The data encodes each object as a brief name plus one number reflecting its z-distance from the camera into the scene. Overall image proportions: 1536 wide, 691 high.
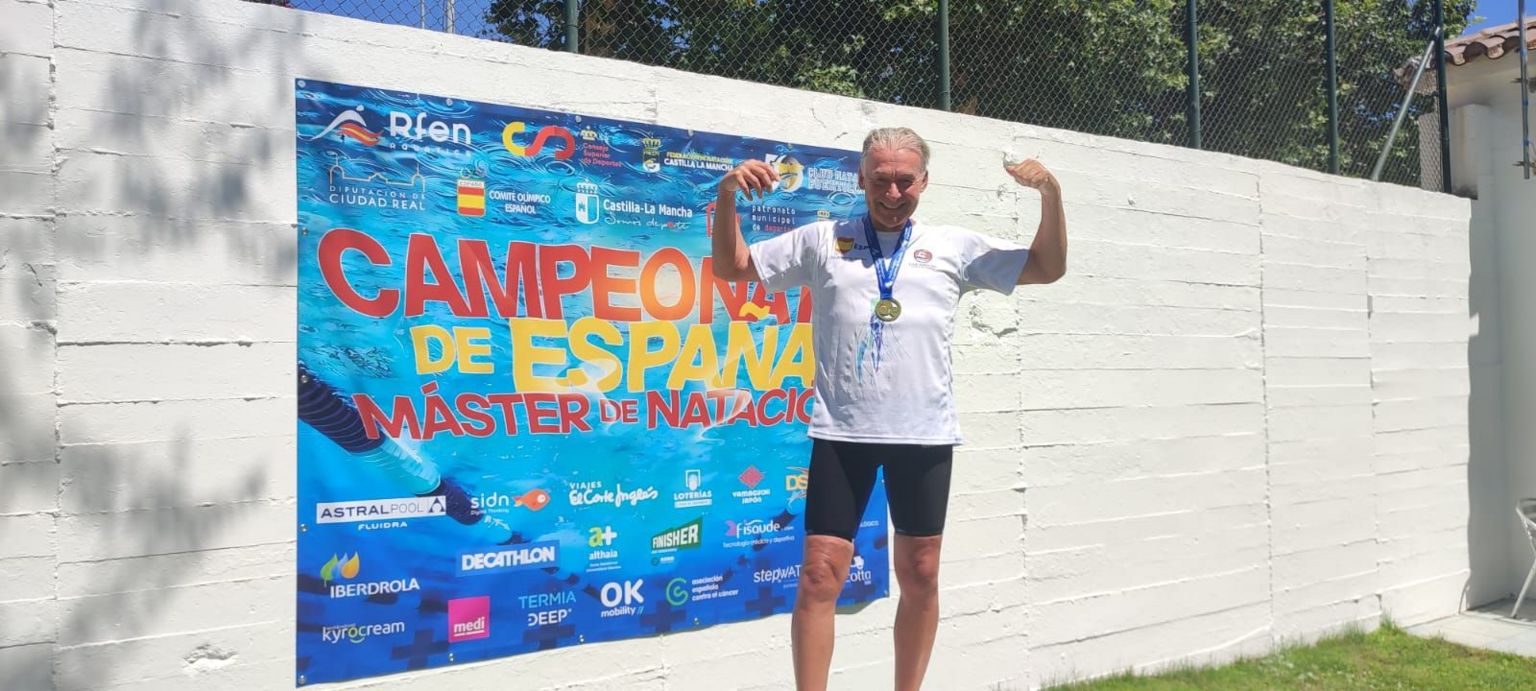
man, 2.99
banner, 3.41
